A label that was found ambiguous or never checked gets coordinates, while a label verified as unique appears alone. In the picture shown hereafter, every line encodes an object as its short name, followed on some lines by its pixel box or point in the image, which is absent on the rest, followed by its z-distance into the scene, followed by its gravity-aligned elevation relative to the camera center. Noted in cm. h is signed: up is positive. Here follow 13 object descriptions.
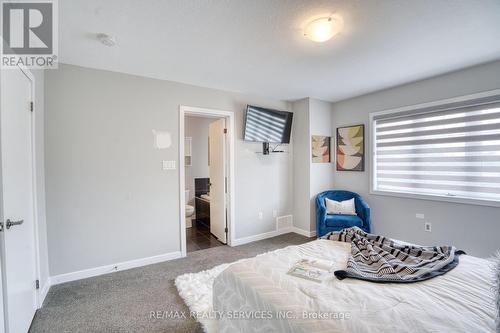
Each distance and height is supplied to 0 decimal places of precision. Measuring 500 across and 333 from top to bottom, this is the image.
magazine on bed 141 -71
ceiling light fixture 182 +115
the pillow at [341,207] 370 -74
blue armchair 344 -88
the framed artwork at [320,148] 416 +27
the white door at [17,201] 152 -28
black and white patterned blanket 140 -69
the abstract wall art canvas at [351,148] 396 +26
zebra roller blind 274 +15
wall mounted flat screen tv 375 +67
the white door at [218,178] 380 -26
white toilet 461 -101
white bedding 102 -73
